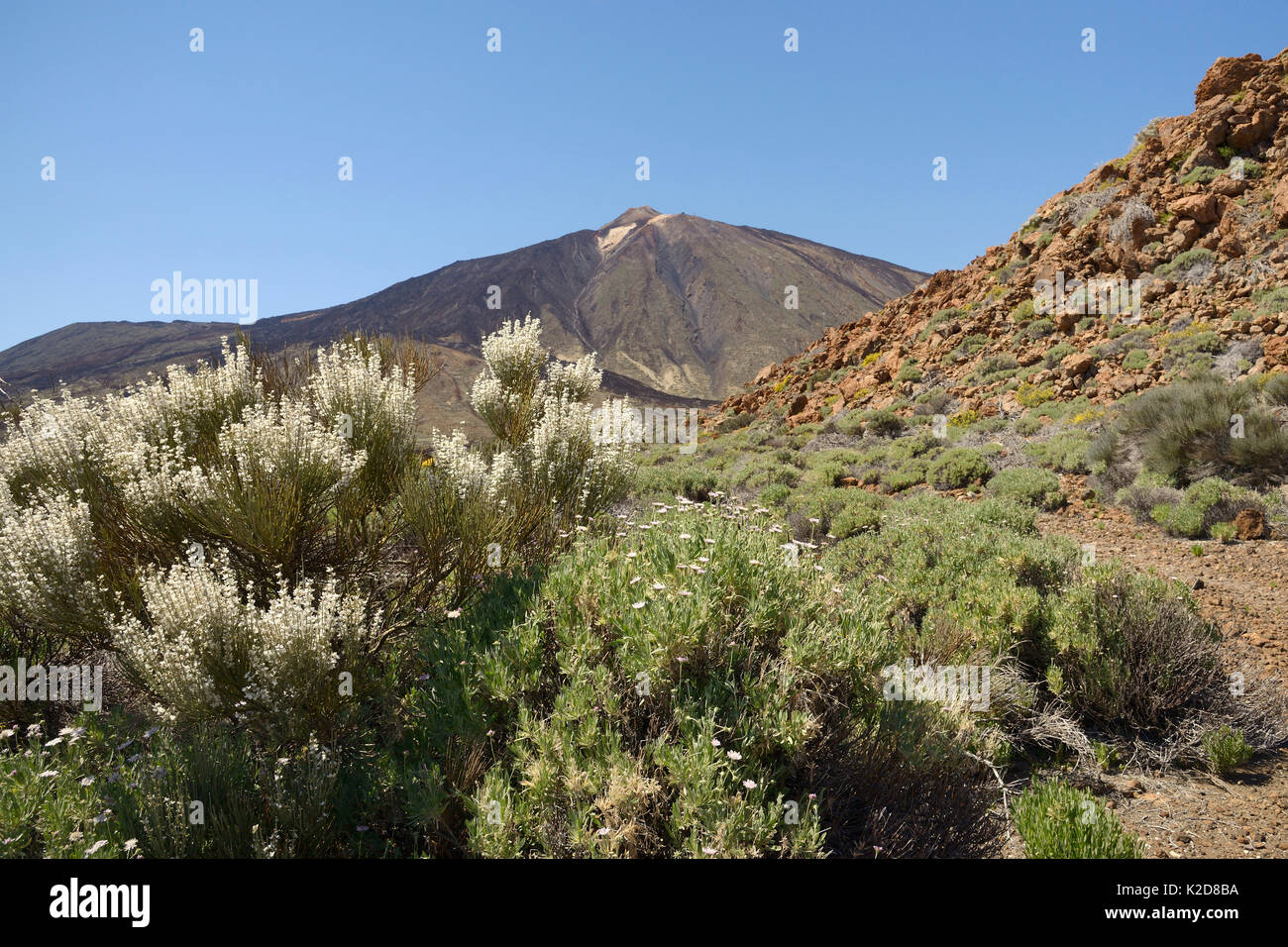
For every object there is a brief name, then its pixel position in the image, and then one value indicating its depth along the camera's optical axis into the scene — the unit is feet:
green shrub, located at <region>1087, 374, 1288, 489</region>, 23.15
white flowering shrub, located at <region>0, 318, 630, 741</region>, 9.31
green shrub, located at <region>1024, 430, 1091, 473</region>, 28.71
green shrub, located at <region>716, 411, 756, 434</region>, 66.64
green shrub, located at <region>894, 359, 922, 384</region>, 56.39
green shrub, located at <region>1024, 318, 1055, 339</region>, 52.08
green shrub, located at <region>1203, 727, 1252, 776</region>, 11.68
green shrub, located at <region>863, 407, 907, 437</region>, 45.47
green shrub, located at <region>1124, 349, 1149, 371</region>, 39.75
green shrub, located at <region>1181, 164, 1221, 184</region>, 53.06
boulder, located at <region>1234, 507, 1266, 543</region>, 19.74
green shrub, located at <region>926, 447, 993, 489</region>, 30.04
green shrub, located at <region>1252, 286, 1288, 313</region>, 37.96
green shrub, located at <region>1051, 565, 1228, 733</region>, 12.92
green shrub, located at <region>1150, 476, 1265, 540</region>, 20.79
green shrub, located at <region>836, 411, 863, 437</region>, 46.82
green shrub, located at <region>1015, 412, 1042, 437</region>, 36.94
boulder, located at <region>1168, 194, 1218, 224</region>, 49.83
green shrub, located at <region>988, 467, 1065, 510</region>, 25.85
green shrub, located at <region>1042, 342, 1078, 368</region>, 46.40
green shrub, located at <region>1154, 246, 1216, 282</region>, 46.80
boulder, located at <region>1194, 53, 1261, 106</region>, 57.62
